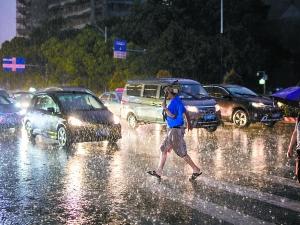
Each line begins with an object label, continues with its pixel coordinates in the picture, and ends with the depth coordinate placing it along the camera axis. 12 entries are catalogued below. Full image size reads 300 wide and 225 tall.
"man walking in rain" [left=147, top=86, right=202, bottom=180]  9.42
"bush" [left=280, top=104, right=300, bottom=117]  22.77
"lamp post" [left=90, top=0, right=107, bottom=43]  112.94
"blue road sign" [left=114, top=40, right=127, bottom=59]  52.30
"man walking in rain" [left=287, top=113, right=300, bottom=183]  6.95
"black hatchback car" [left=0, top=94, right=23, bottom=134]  18.28
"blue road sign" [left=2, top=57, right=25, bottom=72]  74.69
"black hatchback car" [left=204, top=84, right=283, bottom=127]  19.83
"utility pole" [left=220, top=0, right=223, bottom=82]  44.21
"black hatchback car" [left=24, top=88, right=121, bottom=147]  13.99
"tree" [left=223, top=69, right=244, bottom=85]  37.38
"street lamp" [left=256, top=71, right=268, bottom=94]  37.19
